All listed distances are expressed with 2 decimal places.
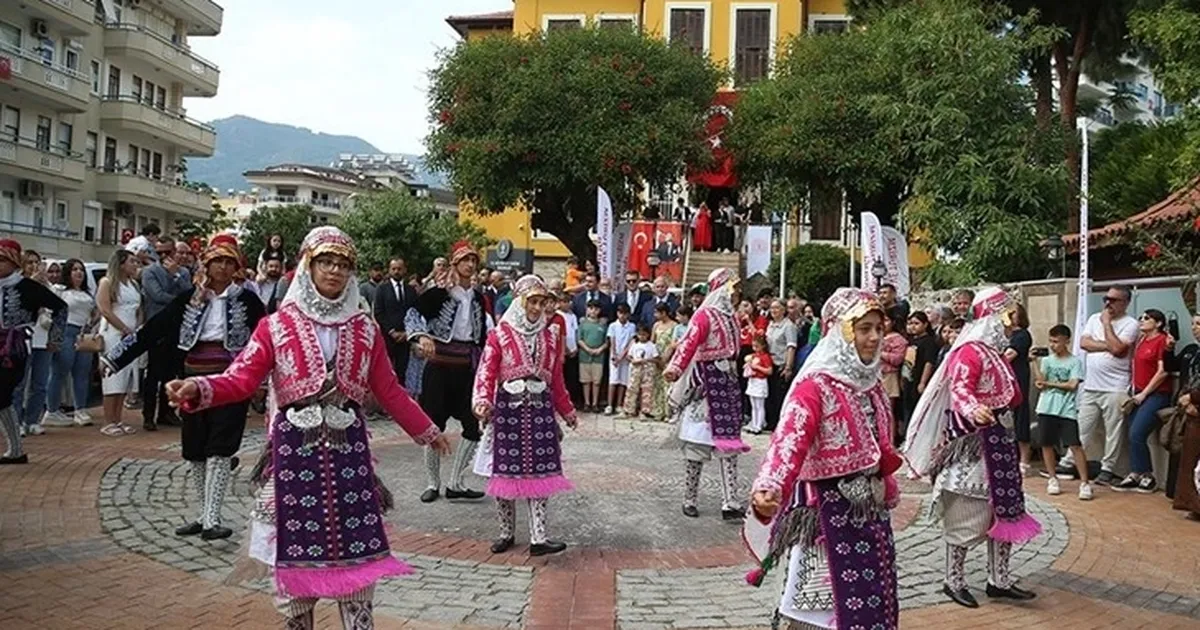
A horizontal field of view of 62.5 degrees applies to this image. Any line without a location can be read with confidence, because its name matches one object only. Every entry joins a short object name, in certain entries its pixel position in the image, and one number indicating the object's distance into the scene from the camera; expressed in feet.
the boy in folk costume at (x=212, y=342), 22.20
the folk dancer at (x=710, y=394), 26.03
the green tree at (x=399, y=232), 138.10
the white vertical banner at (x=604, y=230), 69.92
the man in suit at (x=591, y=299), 50.78
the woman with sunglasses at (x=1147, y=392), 32.17
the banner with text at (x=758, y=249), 78.23
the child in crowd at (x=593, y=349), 49.67
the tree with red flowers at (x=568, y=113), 85.46
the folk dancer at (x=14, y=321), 26.53
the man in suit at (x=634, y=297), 51.47
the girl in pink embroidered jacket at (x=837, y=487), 13.28
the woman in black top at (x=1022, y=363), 33.60
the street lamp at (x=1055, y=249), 48.08
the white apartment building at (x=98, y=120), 113.80
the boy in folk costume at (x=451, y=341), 26.40
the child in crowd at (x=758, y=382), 44.37
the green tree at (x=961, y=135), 56.18
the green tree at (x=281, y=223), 178.81
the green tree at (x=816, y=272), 87.51
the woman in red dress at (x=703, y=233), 97.09
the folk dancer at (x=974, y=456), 19.99
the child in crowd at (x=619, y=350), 49.44
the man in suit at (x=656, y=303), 50.44
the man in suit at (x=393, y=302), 39.52
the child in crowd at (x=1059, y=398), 32.78
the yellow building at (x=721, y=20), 118.83
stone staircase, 89.71
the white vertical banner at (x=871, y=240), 52.49
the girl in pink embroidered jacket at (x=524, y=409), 21.93
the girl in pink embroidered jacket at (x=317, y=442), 13.79
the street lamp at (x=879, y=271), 51.26
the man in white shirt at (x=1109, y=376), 33.06
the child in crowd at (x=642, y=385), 48.52
